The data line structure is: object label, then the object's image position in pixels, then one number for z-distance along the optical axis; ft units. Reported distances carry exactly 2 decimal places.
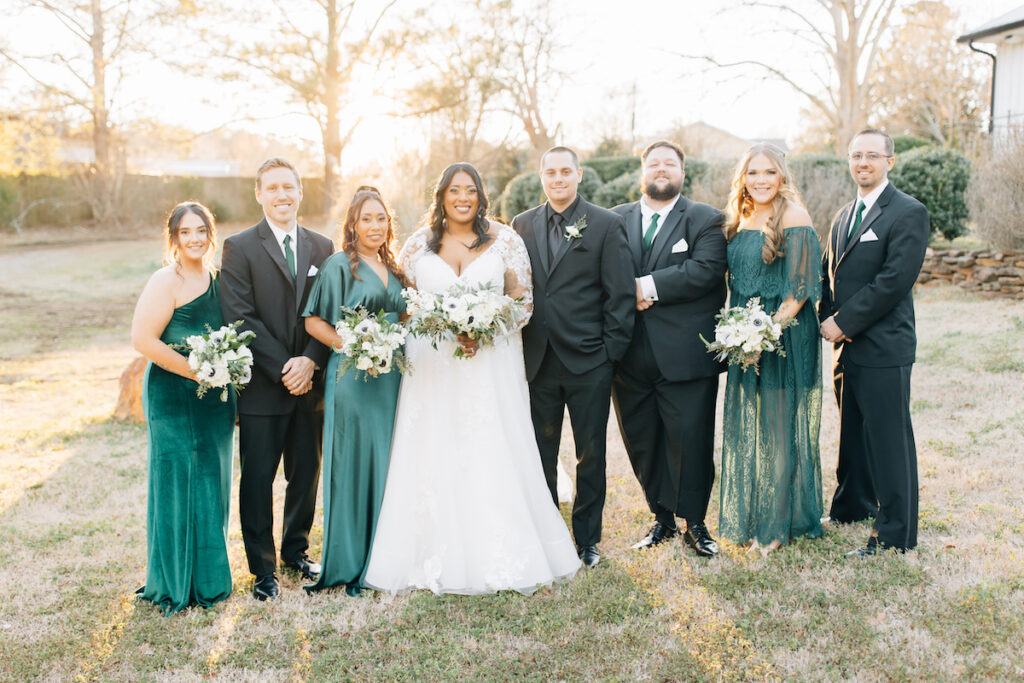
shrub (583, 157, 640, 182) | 71.87
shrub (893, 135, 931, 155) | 70.38
